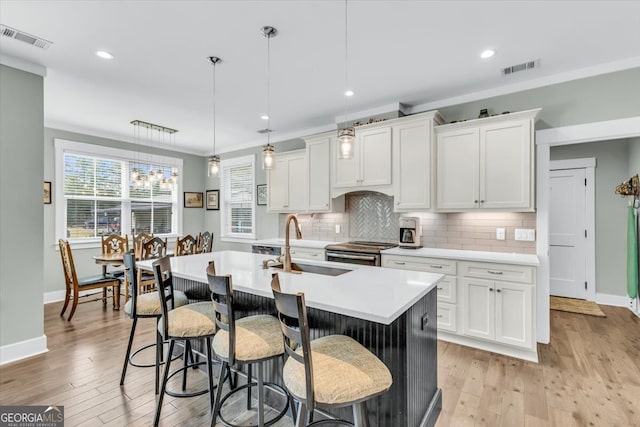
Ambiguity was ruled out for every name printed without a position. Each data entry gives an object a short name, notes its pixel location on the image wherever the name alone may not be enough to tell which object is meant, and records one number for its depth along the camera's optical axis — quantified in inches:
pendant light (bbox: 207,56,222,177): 113.2
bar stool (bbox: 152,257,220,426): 76.6
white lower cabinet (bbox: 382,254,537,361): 111.3
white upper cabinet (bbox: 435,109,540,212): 119.7
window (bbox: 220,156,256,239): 239.5
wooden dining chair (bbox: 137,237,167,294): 166.6
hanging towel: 161.2
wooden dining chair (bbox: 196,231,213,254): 190.7
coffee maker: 146.9
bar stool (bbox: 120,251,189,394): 87.0
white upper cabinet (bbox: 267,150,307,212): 189.3
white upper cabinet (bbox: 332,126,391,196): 151.6
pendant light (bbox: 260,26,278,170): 94.5
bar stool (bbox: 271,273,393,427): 48.4
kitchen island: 61.2
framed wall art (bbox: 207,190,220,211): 263.0
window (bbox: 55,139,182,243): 191.5
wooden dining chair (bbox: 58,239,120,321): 152.7
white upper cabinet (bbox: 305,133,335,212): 174.9
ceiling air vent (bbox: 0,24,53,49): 94.2
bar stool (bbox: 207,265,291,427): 63.7
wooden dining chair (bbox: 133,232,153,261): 175.9
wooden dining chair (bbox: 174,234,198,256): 178.8
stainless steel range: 144.3
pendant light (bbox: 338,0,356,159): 86.5
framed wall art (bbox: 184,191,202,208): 259.0
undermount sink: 92.9
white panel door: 188.2
